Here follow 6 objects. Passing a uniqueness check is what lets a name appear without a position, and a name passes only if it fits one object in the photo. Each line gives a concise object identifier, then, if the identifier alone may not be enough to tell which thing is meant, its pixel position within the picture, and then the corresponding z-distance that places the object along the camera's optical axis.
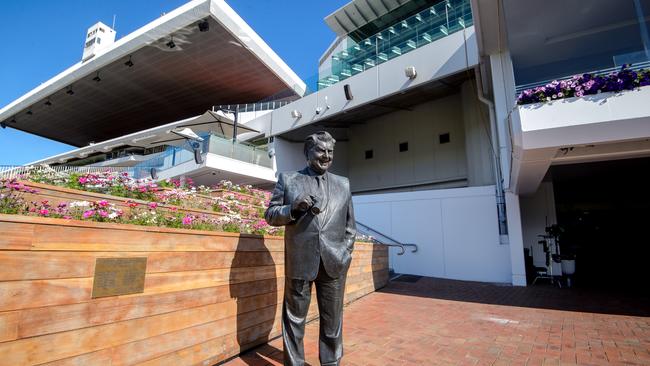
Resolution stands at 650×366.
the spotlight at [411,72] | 11.70
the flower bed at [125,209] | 2.95
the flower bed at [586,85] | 5.01
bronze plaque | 2.16
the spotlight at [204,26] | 17.30
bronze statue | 2.60
